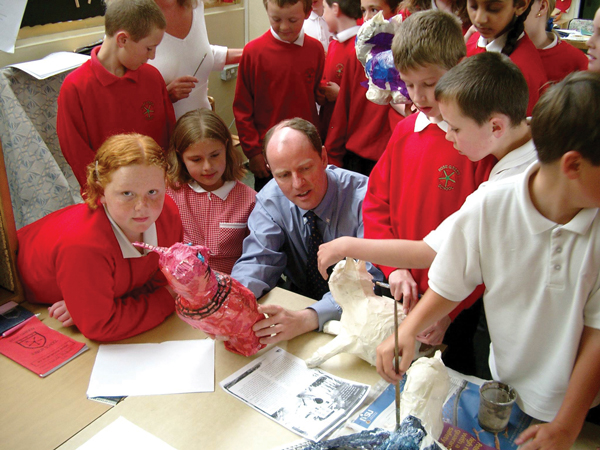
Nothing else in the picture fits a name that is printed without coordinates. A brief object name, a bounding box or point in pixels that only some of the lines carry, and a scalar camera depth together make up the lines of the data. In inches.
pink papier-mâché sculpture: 43.9
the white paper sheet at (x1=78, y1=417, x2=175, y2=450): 41.5
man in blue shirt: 65.6
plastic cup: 40.9
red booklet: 50.6
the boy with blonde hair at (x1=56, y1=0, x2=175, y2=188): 74.2
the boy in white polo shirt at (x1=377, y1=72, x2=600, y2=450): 33.9
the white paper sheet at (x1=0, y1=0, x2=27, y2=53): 63.2
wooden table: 42.1
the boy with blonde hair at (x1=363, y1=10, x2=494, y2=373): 54.6
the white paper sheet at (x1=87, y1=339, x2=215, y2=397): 47.6
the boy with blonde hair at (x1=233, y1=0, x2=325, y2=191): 97.8
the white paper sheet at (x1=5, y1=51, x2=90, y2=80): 94.0
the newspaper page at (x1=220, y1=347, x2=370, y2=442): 43.6
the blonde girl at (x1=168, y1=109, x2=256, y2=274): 78.2
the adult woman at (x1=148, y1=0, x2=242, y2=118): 88.6
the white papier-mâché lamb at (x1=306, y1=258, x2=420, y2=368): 49.1
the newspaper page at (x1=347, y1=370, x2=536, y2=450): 41.1
